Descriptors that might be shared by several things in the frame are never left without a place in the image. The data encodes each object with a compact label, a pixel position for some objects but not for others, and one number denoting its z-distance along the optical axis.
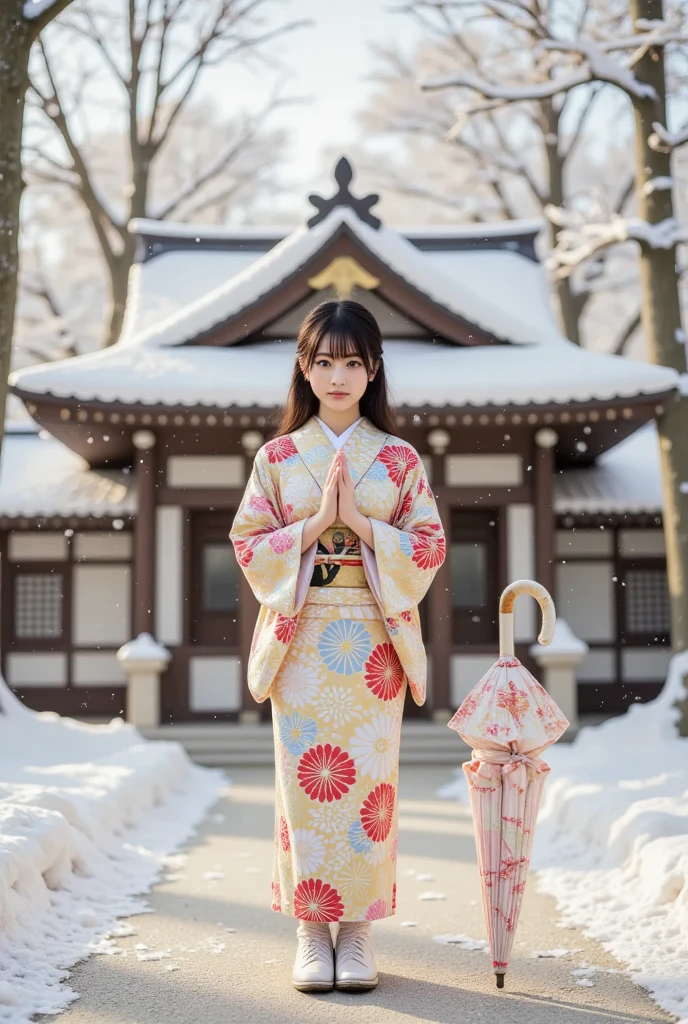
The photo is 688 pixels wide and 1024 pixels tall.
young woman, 3.17
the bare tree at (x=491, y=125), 17.73
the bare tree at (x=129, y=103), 16.48
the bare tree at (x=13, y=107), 5.43
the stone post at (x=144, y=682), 10.36
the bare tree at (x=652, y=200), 7.80
